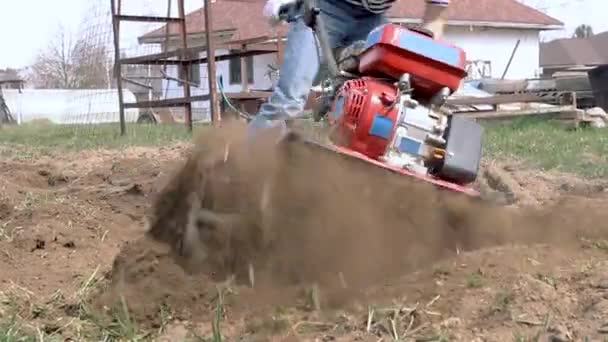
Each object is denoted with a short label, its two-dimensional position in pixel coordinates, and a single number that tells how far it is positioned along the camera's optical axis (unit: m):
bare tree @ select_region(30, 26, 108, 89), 16.03
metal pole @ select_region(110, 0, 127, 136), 13.00
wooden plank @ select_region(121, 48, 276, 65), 12.81
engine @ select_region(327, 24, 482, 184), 3.84
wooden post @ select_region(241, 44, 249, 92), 23.23
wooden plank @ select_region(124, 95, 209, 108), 12.67
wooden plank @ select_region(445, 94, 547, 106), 16.38
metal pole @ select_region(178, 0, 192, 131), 12.74
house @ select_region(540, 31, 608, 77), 45.66
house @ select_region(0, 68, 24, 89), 48.25
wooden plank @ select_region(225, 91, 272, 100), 13.28
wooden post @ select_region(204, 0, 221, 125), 11.43
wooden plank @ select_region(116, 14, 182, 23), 13.18
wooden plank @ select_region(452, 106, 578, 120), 15.17
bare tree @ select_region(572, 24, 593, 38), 67.69
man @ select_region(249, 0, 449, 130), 4.09
